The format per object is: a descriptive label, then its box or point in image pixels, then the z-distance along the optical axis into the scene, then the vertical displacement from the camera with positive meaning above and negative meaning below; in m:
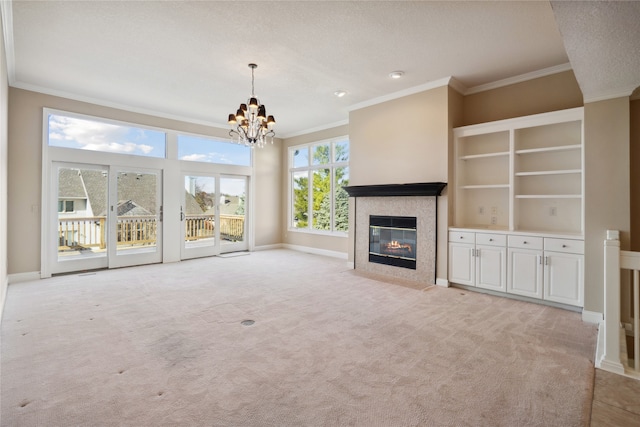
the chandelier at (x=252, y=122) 4.25 +1.32
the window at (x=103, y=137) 5.50 +1.46
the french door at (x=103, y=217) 5.58 -0.08
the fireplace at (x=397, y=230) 5.04 -0.26
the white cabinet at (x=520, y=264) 3.79 -0.64
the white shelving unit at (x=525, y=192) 3.97 +0.36
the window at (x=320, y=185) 7.39 +0.75
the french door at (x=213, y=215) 7.12 -0.03
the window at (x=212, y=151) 7.06 +1.52
